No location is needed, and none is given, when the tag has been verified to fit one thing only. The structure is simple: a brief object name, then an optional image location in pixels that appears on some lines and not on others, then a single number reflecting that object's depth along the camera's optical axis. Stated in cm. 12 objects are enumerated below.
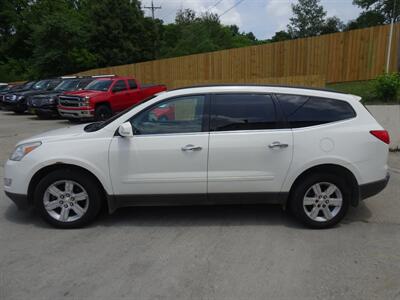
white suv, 427
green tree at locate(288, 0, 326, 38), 7231
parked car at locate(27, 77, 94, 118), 1650
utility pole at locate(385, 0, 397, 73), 1253
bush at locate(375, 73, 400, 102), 884
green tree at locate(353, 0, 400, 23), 4719
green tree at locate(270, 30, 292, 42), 7656
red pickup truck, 1413
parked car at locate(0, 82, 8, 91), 2632
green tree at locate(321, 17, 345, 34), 7231
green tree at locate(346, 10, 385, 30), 5006
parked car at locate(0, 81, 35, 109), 2141
